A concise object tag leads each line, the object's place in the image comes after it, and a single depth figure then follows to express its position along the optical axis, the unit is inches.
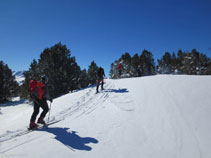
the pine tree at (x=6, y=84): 946.6
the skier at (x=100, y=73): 359.6
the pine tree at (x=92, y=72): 1289.4
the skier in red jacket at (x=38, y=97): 154.4
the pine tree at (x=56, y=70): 706.2
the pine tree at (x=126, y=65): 1417.3
